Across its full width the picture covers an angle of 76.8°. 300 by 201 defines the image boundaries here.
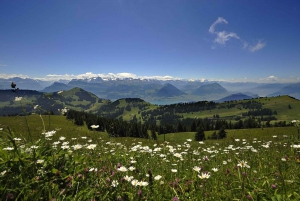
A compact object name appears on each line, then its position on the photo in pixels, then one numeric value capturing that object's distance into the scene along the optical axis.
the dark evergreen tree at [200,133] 84.19
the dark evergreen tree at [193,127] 144.66
